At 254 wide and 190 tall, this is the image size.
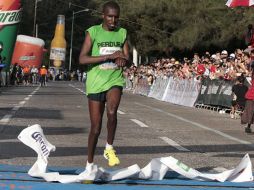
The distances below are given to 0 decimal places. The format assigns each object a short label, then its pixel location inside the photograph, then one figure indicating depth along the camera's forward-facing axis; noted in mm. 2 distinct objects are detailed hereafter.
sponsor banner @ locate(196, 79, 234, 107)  23375
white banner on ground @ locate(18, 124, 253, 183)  7590
